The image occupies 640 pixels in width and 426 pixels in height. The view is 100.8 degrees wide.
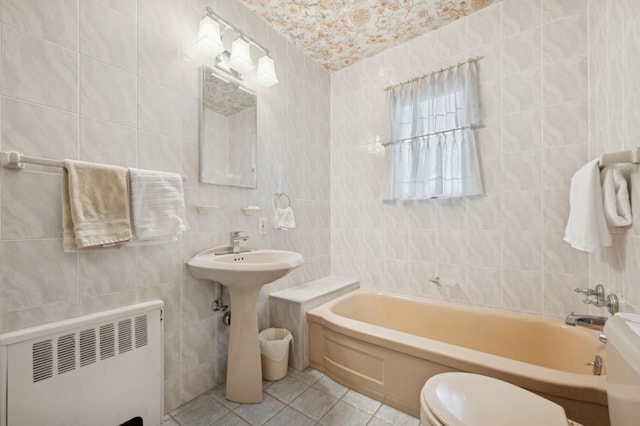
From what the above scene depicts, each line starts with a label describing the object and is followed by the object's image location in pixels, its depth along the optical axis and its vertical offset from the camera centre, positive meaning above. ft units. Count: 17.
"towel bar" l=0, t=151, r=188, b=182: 3.25 +0.73
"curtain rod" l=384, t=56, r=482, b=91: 6.47 +3.71
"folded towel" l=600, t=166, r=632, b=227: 3.45 +0.16
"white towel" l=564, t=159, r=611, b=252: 3.67 -0.06
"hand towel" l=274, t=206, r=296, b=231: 6.86 -0.12
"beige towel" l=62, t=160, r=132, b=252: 3.60 +0.15
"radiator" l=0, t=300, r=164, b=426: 3.31 -2.18
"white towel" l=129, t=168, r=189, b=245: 4.17 +0.15
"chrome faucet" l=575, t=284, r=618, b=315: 3.75 -1.35
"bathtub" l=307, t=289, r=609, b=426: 3.72 -2.65
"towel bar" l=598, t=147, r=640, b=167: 2.84 +0.61
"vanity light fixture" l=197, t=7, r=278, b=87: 5.17 +3.49
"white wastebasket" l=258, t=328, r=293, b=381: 5.82 -3.17
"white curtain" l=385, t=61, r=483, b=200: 6.45 +1.98
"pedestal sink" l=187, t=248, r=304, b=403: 5.10 -2.52
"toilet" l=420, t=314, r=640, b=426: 1.73 -2.18
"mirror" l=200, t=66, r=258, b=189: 5.53 +1.85
